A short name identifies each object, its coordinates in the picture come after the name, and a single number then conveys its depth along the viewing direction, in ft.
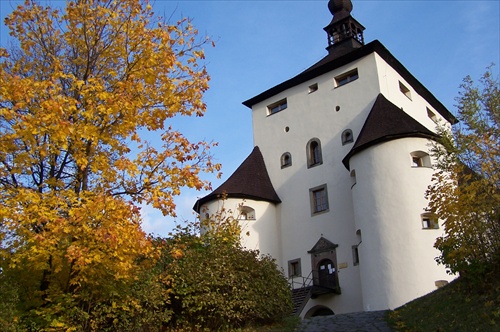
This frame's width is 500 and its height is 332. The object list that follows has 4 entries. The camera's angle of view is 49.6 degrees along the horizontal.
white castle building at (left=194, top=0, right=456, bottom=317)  68.18
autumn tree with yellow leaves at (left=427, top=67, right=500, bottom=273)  38.40
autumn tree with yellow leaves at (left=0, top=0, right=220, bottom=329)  27.48
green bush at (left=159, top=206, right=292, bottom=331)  42.27
